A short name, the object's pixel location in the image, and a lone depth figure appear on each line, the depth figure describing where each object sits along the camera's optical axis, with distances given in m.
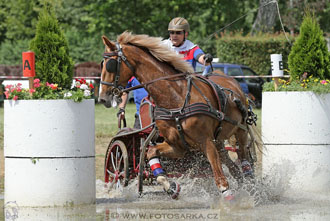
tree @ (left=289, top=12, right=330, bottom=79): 19.59
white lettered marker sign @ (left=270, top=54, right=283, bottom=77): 19.59
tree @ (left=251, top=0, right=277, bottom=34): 63.41
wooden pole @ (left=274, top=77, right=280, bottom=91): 19.27
